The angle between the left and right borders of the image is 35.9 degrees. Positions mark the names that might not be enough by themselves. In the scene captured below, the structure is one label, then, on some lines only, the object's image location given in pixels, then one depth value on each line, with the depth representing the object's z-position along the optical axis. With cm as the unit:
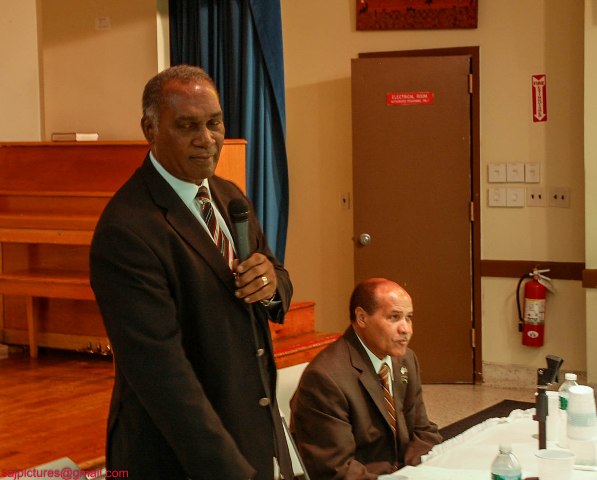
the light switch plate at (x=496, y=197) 604
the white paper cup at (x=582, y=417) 251
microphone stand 242
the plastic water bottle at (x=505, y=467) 214
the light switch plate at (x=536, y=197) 594
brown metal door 605
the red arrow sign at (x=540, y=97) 590
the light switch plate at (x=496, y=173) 603
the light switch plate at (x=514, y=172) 598
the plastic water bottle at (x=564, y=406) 270
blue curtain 560
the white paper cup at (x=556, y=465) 221
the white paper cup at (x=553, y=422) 274
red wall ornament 602
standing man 160
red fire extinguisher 586
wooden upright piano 464
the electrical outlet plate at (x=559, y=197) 586
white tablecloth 237
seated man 298
